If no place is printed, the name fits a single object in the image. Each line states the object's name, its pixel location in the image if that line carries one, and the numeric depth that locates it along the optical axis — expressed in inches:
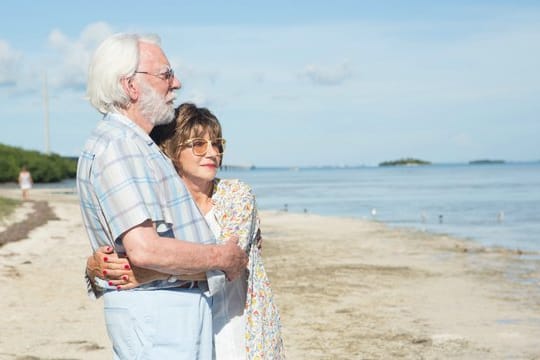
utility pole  2746.1
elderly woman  132.9
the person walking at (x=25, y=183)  1349.7
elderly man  113.1
